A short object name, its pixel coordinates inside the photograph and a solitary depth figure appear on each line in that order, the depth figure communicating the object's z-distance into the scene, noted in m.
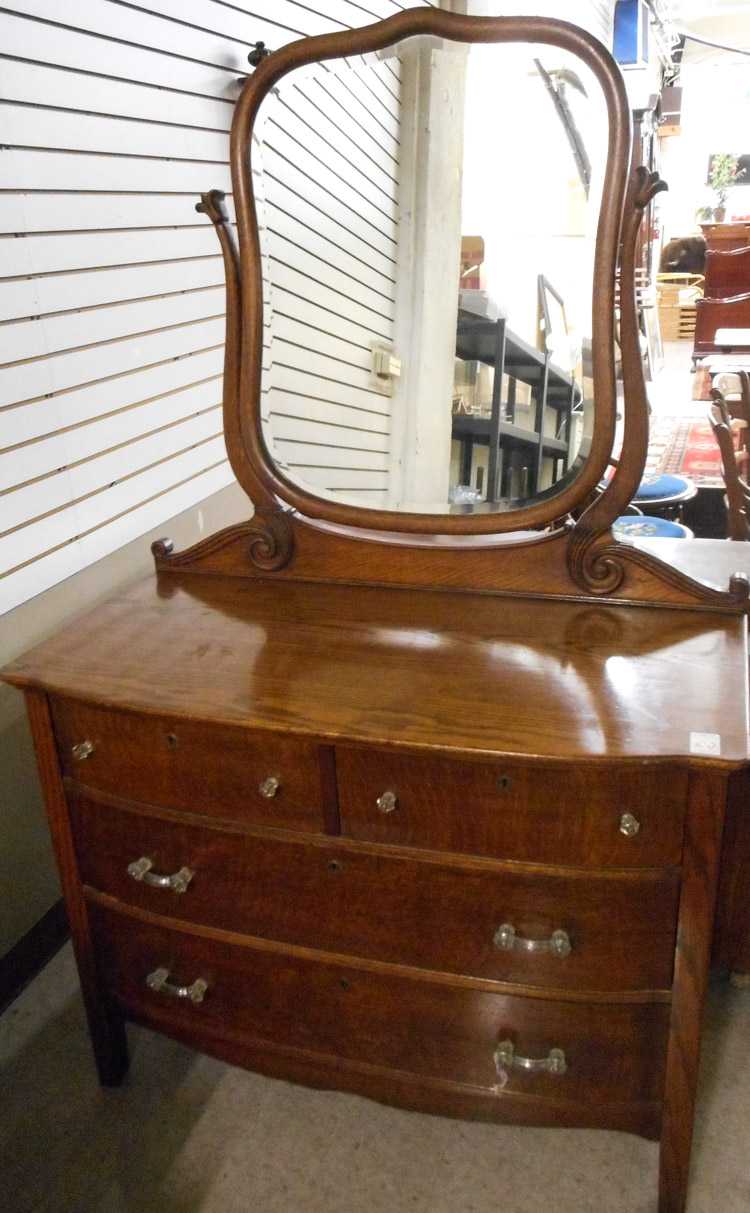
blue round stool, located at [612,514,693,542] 2.58
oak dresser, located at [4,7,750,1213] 1.05
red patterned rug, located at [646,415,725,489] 4.48
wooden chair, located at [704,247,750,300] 6.80
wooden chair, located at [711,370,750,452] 3.21
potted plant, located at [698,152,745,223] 10.47
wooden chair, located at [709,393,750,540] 2.46
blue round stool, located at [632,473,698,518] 2.91
